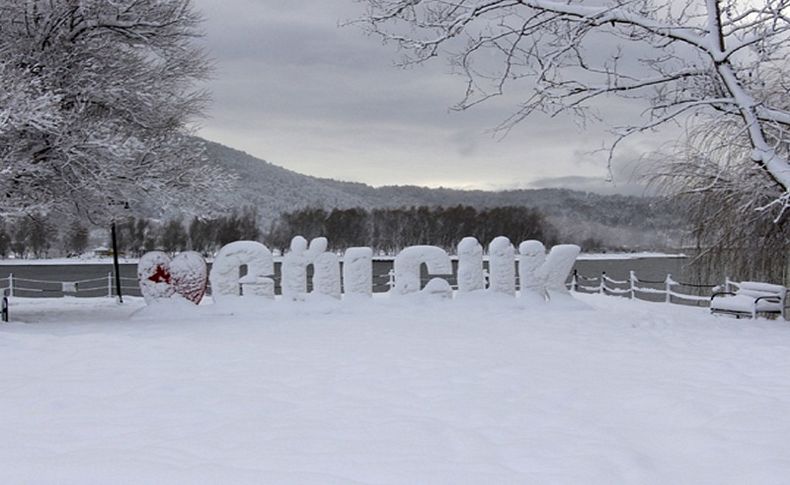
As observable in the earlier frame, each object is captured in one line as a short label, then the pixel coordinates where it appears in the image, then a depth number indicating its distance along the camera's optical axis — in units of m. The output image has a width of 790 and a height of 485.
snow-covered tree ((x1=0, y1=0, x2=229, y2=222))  12.41
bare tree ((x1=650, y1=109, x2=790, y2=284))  14.04
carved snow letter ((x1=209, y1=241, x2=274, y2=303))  14.64
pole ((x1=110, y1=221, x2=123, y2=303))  20.39
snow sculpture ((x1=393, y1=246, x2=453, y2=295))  14.91
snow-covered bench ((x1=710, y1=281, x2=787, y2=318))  13.44
